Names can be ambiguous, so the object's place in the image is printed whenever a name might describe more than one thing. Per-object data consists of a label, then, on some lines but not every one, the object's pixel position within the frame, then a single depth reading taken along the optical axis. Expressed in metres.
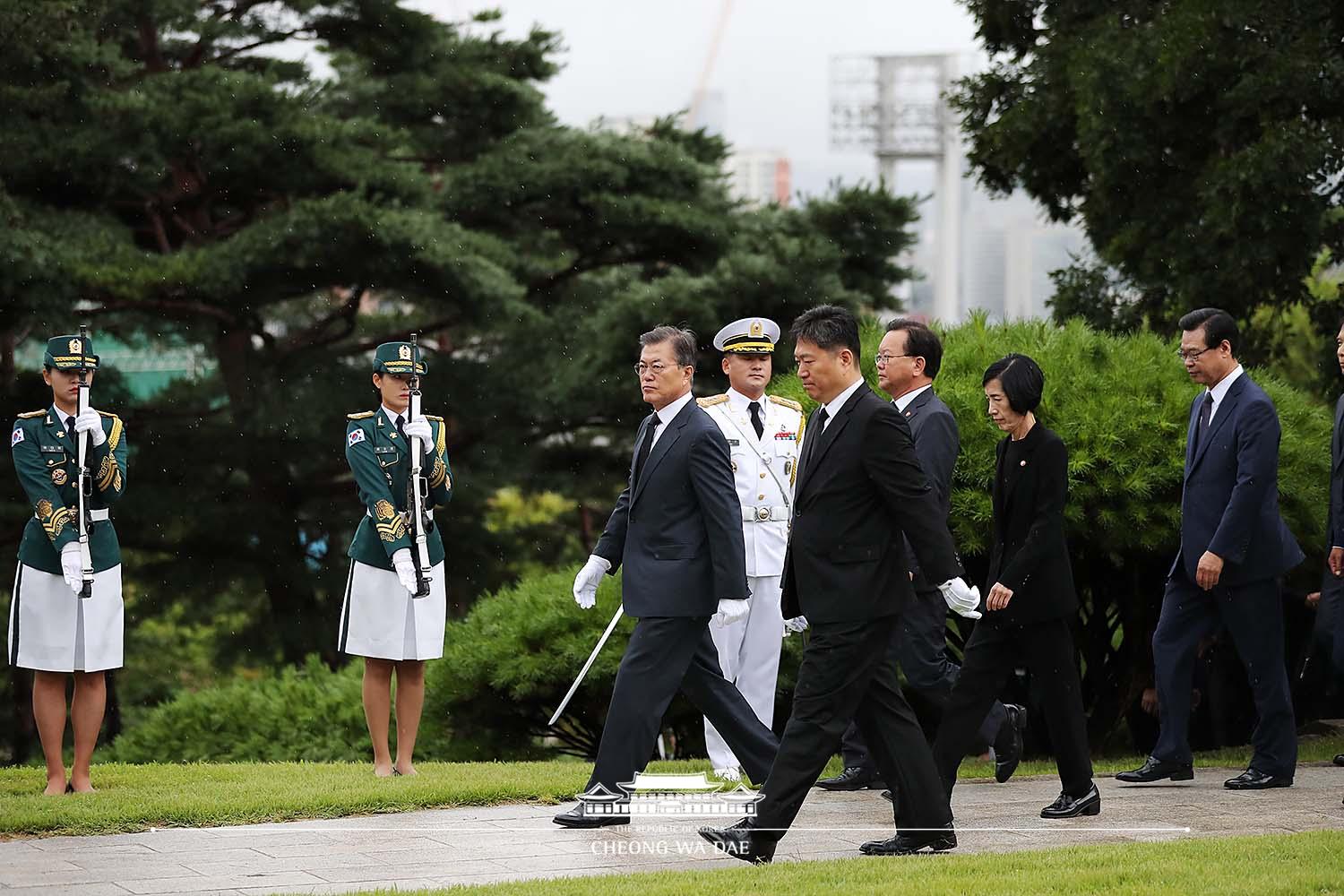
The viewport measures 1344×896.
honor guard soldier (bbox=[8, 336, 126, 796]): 15.39
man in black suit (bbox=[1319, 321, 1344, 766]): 15.43
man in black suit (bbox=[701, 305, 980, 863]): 11.56
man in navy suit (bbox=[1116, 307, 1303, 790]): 14.99
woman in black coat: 13.40
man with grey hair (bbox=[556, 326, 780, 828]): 13.20
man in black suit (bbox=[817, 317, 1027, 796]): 14.56
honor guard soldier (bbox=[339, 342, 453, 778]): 16.50
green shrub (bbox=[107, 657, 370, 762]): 26.81
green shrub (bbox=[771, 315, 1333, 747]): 18.39
